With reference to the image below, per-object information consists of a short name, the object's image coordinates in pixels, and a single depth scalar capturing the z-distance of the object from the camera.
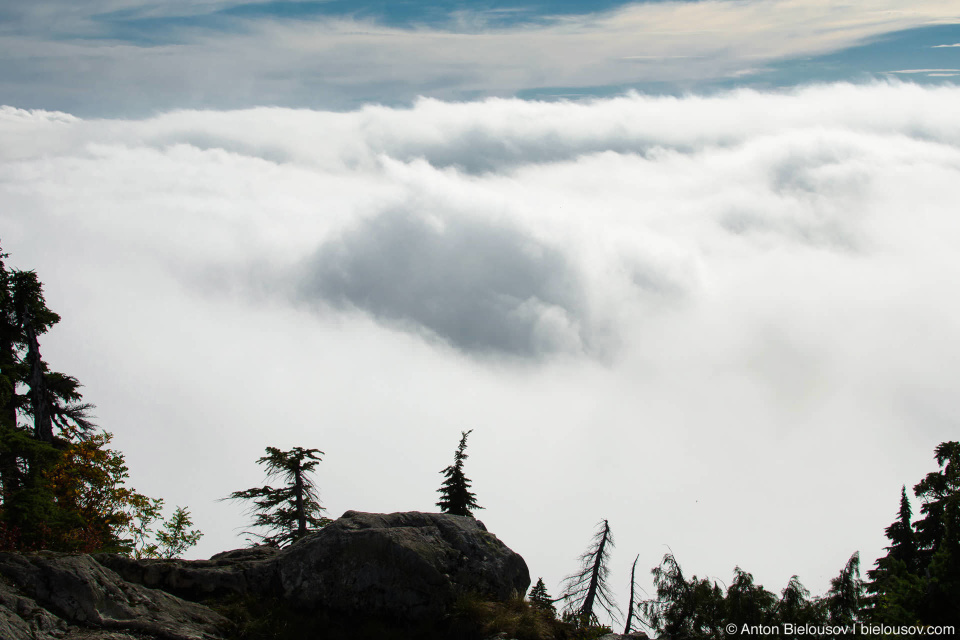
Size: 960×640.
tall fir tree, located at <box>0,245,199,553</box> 22.31
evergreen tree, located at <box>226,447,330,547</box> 26.84
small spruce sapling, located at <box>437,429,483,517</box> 30.61
